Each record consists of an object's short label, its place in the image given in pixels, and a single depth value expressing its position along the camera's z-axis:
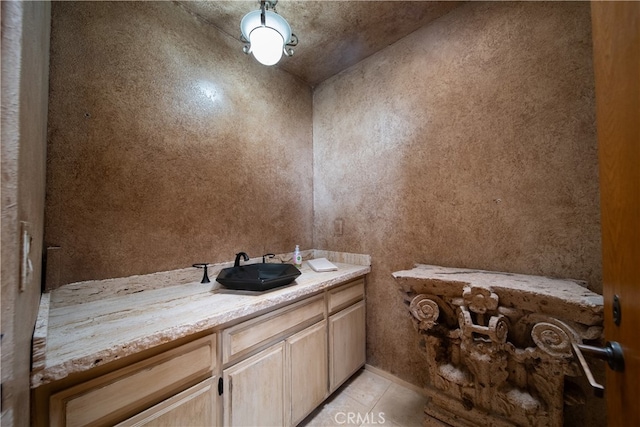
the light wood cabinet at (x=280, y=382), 1.10
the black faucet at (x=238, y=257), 1.60
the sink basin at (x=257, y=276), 1.30
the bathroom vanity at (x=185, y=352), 0.72
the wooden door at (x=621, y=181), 0.51
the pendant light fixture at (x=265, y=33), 1.32
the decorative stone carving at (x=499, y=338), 1.01
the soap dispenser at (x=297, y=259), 1.95
